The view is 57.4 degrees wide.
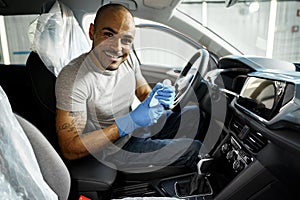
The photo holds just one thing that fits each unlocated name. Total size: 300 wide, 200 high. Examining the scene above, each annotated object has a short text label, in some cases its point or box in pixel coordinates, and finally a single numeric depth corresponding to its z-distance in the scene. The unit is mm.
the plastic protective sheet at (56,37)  1434
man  1157
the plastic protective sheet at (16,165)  583
